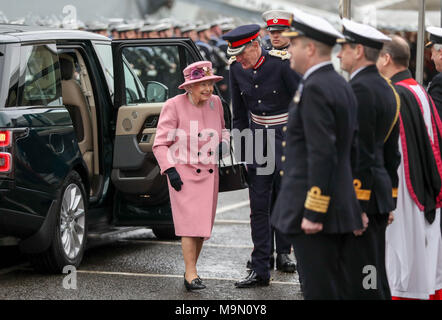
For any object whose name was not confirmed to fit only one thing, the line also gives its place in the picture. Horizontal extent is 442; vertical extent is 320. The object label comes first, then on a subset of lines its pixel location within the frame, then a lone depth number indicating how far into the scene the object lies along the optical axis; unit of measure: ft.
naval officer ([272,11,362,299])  29.37
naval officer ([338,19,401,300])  31.89
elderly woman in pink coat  44.78
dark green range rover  43.39
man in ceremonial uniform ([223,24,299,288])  46.09
